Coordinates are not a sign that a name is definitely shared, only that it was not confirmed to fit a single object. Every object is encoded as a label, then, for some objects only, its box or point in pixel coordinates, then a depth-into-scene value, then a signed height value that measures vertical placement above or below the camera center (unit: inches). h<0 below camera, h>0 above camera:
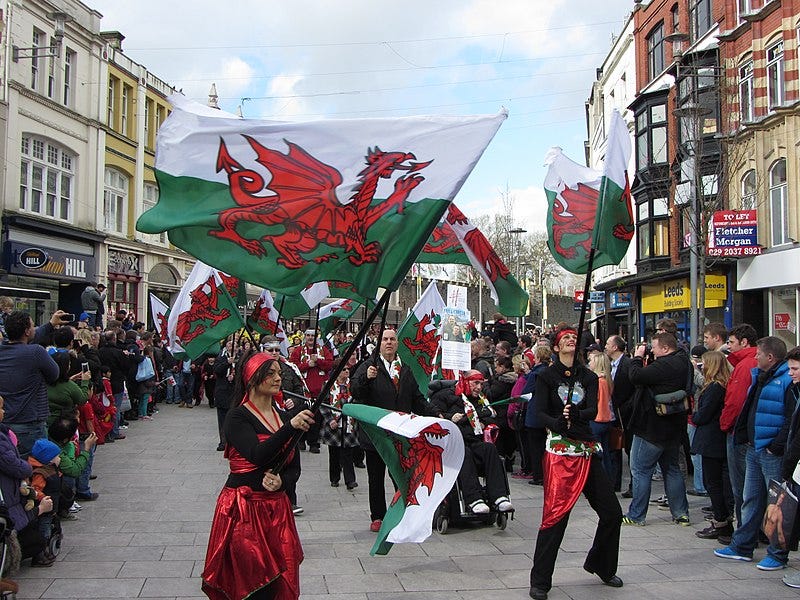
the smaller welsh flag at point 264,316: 548.7 +16.6
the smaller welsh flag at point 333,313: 683.4 +24.3
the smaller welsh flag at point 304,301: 487.7 +26.0
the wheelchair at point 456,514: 296.0 -66.6
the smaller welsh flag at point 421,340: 410.3 +0.2
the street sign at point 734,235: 866.8 +120.5
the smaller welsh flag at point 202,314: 470.9 +15.2
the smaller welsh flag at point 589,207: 259.6 +49.5
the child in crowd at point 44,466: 242.8 -40.7
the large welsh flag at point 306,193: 175.9 +34.6
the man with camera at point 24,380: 267.3 -14.4
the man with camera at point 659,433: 306.8 -36.1
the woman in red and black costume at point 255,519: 160.9 -37.9
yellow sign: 964.0 +66.4
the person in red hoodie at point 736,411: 278.8 -24.7
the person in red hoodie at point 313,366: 483.2 -16.4
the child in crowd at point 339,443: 360.5 -48.3
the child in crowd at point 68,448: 267.1 -39.3
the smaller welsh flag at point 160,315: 601.0 +18.6
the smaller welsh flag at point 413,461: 193.8 -31.3
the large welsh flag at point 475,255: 273.1 +36.4
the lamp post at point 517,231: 1562.4 +222.5
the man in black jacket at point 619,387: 348.5 -20.5
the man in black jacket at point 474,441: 299.1 -41.7
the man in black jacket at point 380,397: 290.5 -21.6
